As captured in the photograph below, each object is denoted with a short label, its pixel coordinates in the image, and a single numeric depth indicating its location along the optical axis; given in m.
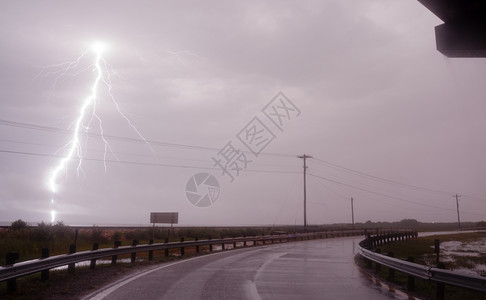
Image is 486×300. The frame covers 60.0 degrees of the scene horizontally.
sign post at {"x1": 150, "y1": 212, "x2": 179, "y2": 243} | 47.84
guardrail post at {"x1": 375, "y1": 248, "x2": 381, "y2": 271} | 14.12
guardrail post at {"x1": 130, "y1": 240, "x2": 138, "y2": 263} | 16.36
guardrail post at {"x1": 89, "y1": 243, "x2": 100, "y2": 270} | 13.61
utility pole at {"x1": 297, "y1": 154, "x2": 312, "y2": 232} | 58.04
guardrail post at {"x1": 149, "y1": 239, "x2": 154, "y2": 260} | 17.64
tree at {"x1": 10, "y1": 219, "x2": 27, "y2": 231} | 35.17
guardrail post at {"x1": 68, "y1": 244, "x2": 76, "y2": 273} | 12.05
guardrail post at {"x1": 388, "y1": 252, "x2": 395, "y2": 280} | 12.00
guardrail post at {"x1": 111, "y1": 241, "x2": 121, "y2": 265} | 15.21
